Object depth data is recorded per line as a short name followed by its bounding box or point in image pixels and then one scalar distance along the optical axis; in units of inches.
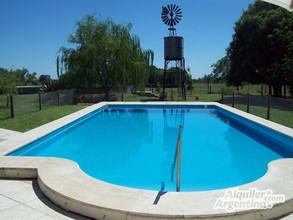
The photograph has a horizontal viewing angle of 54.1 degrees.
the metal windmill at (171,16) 782.5
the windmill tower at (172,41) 778.8
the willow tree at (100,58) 737.6
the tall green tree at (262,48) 732.0
